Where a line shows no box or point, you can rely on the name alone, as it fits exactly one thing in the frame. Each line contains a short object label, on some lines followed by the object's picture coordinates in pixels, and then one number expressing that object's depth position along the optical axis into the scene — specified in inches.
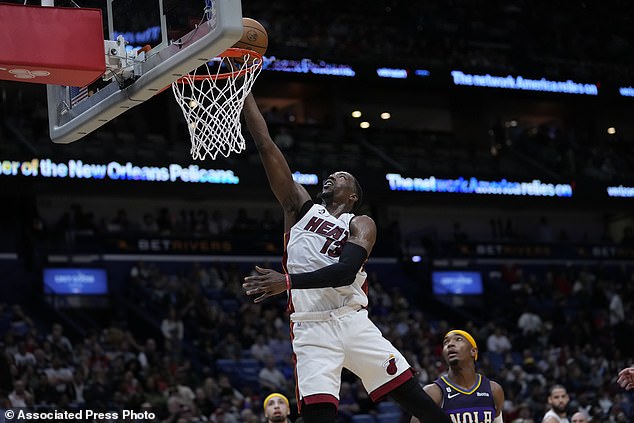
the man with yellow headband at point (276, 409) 340.5
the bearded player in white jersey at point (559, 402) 374.6
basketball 281.9
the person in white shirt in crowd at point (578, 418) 369.1
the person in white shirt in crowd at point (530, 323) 917.2
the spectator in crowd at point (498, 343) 850.8
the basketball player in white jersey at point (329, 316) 261.6
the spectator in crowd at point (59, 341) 660.4
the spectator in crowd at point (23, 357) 613.0
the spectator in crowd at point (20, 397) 534.6
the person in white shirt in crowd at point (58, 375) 589.3
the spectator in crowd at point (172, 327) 758.2
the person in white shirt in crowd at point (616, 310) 979.9
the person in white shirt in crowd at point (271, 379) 676.7
